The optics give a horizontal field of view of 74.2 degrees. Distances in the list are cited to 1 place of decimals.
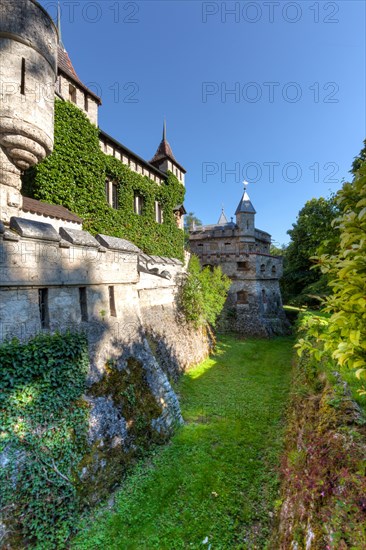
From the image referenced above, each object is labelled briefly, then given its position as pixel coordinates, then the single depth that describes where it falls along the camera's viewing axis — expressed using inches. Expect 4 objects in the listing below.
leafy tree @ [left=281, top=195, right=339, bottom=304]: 789.9
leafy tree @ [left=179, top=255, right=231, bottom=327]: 488.3
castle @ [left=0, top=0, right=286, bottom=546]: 178.5
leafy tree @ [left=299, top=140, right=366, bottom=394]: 87.8
